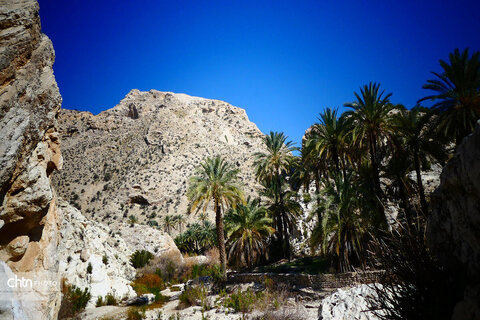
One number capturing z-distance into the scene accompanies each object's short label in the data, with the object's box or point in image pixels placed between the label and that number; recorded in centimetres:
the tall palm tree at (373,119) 1950
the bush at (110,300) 1878
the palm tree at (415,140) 1900
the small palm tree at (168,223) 5881
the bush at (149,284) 2327
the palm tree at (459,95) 1545
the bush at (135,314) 1454
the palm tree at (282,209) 3021
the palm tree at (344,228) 1842
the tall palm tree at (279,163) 2991
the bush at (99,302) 1812
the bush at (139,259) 3111
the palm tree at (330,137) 2389
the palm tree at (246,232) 2778
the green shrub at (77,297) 1567
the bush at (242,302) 1482
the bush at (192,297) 1806
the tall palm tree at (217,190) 2250
